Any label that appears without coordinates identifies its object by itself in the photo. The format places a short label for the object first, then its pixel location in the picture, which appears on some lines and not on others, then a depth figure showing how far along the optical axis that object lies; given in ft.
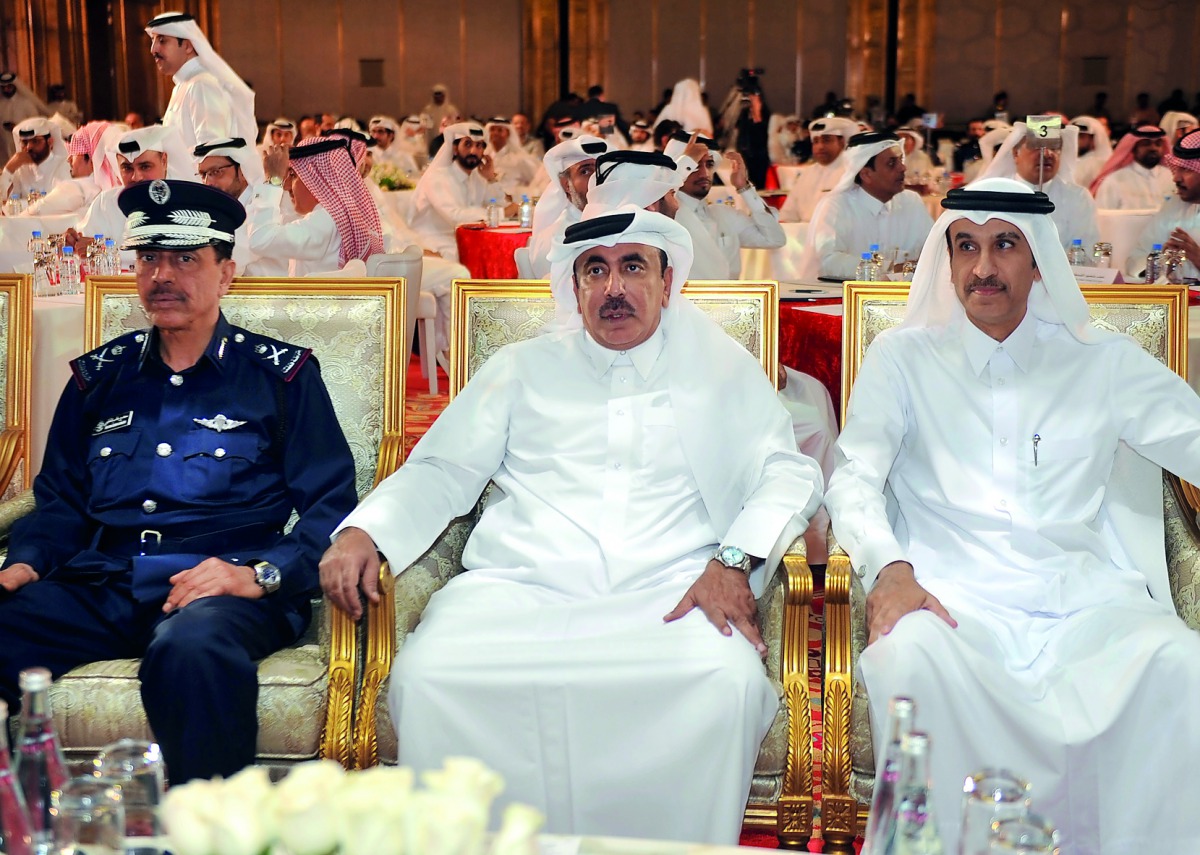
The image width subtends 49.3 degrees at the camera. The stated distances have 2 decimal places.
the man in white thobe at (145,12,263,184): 23.62
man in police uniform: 8.72
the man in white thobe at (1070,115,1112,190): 39.99
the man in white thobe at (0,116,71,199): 34.83
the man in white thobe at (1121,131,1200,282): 18.81
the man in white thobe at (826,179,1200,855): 7.64
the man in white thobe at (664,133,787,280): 19.63
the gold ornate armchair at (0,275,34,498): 10.99
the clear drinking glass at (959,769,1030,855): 4.33
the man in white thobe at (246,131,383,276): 18.92
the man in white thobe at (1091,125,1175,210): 32.12
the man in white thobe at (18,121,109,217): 27.50
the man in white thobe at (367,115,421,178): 48.34
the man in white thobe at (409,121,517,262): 33.12
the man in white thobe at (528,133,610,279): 18.55
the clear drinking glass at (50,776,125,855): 4.31
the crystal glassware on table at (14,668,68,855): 4.65
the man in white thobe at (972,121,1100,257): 20.42
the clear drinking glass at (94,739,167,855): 4.65
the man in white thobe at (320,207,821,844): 7.94
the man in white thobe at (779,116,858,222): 31.78
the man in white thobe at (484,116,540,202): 44.75
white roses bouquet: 3.63
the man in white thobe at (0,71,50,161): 56.13
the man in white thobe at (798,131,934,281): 19.92
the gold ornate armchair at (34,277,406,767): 10.50
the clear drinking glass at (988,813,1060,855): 4.10
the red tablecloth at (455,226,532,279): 24.09
